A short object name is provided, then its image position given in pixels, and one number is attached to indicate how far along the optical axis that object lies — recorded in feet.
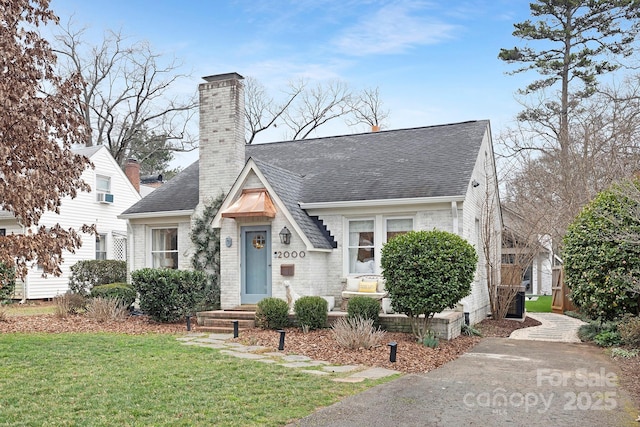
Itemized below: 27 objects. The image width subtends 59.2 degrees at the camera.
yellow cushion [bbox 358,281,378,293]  45.63
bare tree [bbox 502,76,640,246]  65.62
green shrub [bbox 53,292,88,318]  49.88
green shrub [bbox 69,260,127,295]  59.98
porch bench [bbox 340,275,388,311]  45.11
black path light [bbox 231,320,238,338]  39.35
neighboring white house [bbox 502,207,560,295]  54.65
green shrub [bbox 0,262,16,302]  55.44
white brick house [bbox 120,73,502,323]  46.55
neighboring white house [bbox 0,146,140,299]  74.02
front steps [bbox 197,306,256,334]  43.75
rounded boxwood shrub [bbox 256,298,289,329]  42.42
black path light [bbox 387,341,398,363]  30.40
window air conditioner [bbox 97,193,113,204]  82.48
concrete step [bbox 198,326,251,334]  42.98
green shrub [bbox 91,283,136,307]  50.85
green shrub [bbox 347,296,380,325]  39.38
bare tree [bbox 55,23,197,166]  118.11
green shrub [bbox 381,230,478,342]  35.04
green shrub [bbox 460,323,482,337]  42.58
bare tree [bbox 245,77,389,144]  124.98
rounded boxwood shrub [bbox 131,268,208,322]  46.85
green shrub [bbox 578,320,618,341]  39.06
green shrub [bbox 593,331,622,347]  37.65
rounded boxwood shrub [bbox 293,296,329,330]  41.29
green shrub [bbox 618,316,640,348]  34.37
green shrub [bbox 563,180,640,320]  36.40
